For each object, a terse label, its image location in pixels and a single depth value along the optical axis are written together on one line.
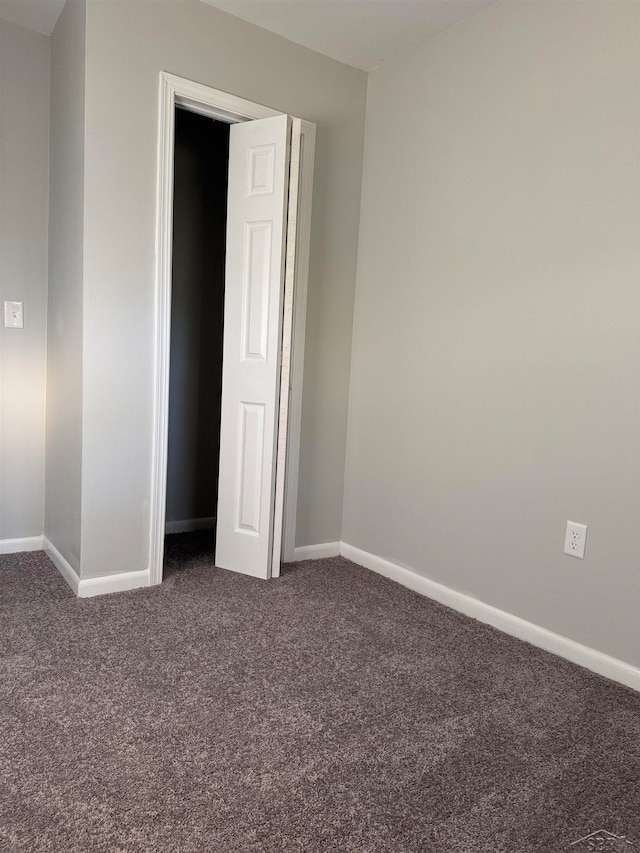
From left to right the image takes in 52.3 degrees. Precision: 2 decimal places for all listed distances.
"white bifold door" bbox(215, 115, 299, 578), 3.01
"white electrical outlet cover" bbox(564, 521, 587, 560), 2.40
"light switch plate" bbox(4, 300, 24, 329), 3.21
